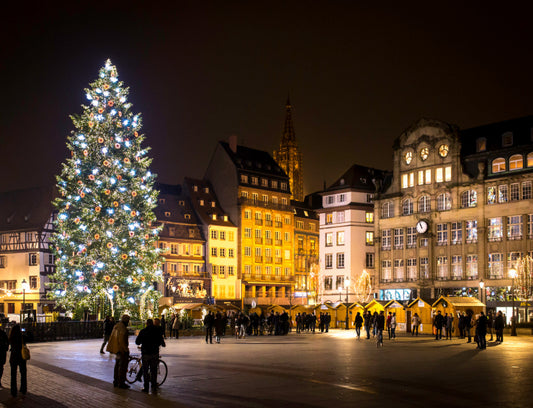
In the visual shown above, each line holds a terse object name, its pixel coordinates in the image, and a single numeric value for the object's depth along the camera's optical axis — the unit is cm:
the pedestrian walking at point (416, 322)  4935
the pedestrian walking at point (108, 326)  2886
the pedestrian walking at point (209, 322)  3881
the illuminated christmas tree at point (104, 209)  4134
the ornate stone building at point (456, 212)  6688
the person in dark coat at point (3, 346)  1667
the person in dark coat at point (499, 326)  3950
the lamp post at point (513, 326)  4813
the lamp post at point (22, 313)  4274
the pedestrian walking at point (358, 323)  4355
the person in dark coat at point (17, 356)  1630
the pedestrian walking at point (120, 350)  1715
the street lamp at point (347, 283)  8606
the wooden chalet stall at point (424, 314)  5388
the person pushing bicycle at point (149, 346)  1709
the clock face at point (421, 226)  7338
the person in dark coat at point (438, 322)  4269
